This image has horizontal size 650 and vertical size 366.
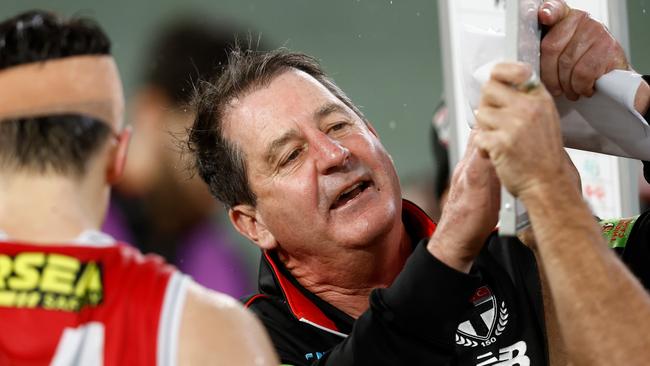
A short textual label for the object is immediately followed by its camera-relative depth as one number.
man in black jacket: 5.02
